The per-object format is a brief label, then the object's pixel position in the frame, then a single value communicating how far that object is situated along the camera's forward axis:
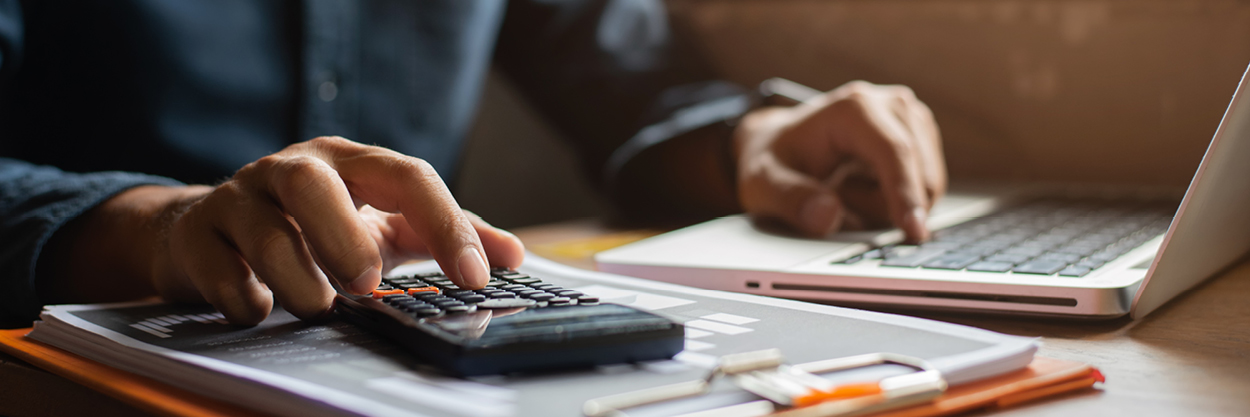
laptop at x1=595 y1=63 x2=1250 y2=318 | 0.39
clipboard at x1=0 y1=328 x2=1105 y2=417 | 0.26
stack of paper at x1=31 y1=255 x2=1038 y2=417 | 0.25
